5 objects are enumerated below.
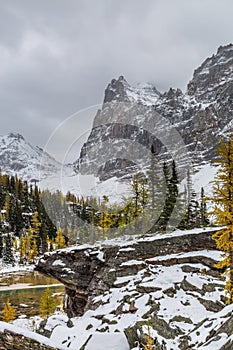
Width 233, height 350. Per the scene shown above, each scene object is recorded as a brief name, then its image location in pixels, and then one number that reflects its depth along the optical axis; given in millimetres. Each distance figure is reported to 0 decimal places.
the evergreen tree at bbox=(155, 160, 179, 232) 37969
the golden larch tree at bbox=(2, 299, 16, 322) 30312
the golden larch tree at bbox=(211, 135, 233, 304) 17769
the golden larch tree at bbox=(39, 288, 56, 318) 33000
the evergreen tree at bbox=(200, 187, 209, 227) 36788
